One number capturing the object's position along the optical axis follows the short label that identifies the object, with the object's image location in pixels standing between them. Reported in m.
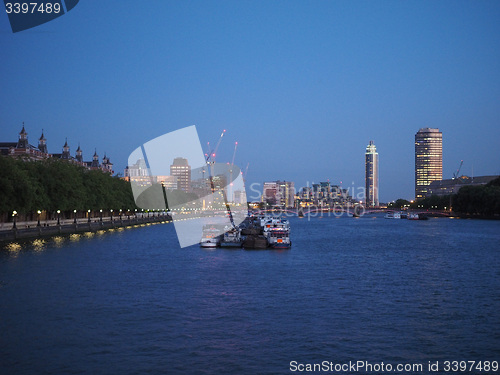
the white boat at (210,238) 71.56
